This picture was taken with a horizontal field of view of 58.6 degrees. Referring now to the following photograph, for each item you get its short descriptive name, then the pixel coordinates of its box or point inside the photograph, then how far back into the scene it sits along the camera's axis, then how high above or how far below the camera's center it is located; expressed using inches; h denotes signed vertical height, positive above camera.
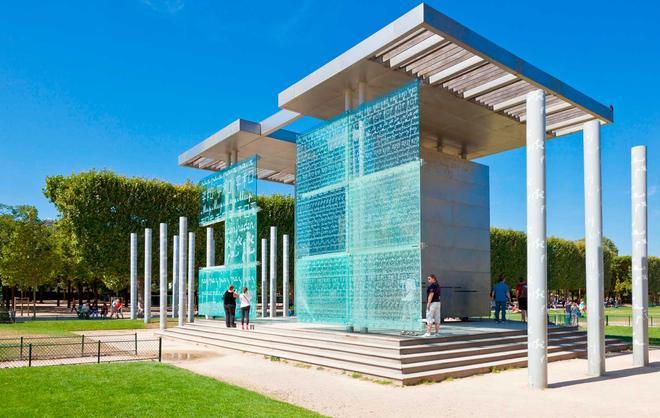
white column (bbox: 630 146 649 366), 538.6 +5.6
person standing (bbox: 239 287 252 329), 716.8 -69.4
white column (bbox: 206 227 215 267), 943.0 +2.5
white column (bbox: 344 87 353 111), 617.2 +158.5
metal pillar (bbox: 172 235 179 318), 991.1 -21.9
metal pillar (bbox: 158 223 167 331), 928.9 -23.4
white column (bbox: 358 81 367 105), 594.5 +159.6
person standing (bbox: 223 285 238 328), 741.9 -73.8
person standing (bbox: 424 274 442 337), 533.9 -51.7
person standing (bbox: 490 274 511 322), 724.7 -58.9
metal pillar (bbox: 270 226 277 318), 1126.8 -11.2
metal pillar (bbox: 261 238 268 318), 1062.9 -65.0
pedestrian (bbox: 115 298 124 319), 1413.6 -135.3
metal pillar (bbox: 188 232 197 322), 904.3 -51.3
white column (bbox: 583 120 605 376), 473.7 -3.8
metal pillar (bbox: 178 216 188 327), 889.5 -9.6
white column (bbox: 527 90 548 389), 412.8 -0.9
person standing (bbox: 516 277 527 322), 733.9 -61.7
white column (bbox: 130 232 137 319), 1140.5 -34.9
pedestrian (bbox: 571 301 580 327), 971.2 -110.6
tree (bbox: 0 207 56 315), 1381.6 -3.0
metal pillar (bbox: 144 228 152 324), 1057.5 -53.3
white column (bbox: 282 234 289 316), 1114.1 -51.9
